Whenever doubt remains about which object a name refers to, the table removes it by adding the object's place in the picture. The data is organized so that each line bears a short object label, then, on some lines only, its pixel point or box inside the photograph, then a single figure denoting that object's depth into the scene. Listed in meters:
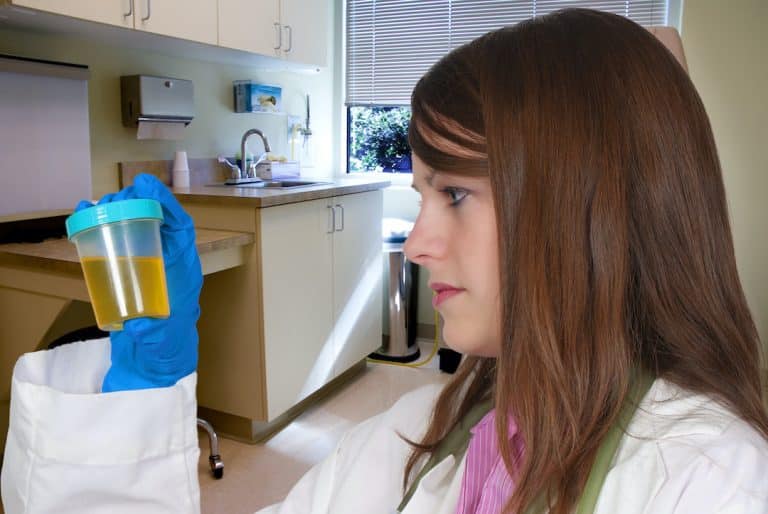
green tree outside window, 3.93
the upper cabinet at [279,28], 2.47
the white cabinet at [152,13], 1.80
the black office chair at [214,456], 2.24
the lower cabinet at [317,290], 2.46
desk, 1.83
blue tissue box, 3.06
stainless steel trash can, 3.47
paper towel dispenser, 2.40
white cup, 2.68
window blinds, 3.54
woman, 0.61
